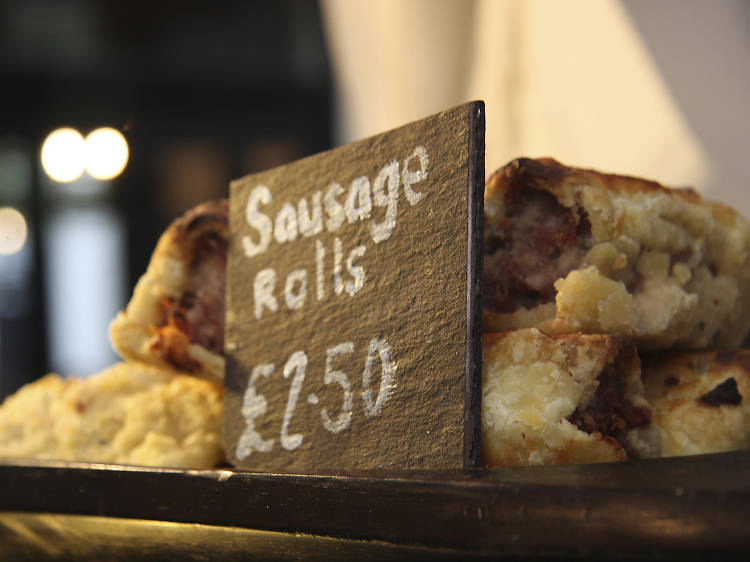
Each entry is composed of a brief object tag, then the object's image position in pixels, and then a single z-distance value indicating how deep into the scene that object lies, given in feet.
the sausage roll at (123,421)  1.86
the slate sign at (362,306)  1.59
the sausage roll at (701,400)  1.61
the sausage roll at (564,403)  1.56
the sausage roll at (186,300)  1.86
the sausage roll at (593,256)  1.63
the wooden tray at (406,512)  1.33
